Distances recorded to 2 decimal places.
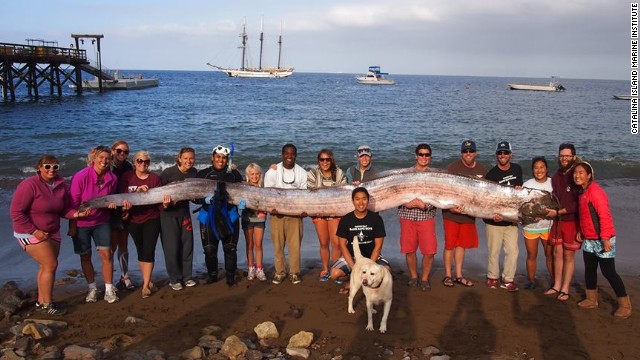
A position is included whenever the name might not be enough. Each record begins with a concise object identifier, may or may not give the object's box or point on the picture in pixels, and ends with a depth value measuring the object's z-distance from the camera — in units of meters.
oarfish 6.39
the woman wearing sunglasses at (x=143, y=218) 6.52
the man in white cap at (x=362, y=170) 6.81
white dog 5.25
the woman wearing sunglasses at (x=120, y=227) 6.59
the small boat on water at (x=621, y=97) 68.26
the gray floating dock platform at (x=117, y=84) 59.56
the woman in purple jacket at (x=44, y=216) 5.55
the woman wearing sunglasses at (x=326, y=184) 6.80
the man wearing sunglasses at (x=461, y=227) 6.73
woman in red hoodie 5.79
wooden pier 37.66
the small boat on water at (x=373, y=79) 112.21
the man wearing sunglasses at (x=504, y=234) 6.66
